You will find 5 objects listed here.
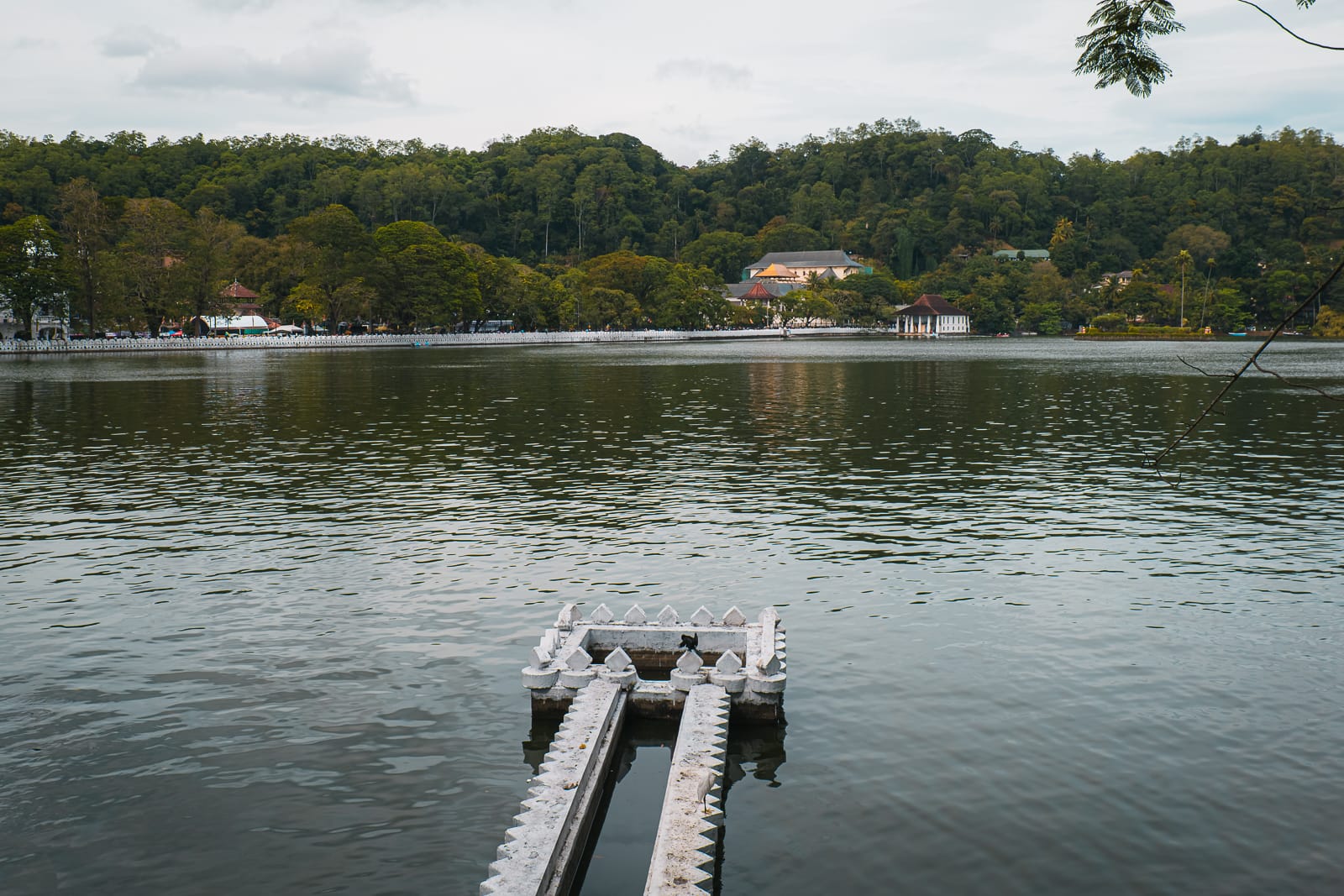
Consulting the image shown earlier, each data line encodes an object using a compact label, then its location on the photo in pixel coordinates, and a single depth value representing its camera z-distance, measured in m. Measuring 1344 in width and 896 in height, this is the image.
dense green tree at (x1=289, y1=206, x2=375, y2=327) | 119.69
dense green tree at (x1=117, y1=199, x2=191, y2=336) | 104.50
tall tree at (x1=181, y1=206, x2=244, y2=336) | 106.94
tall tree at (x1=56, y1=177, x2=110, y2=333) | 99.25
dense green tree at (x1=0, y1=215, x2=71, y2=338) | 95.56
